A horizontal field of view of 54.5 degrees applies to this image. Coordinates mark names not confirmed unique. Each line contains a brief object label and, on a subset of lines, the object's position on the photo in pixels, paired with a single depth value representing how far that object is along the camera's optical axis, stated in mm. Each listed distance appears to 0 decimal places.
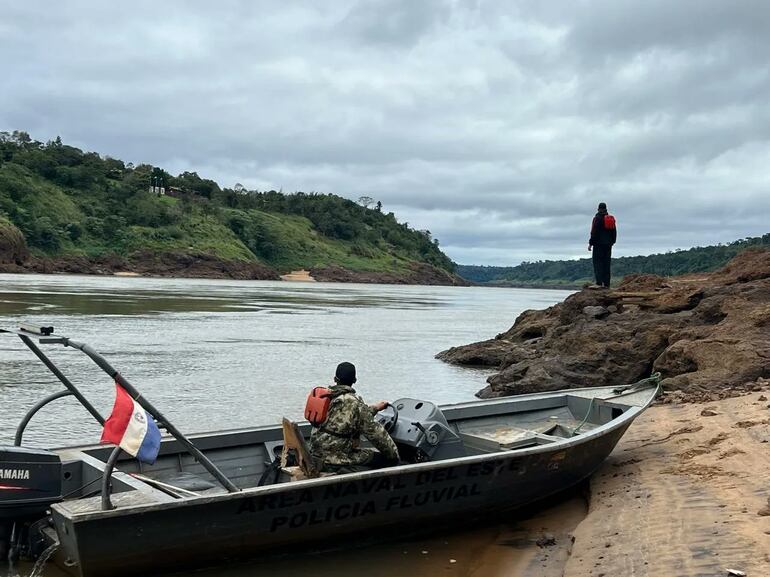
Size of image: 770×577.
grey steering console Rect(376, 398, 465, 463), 7488
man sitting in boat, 6672
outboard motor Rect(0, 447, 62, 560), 5535
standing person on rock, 16531
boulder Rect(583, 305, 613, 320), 17109
